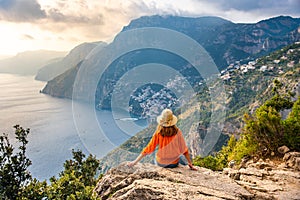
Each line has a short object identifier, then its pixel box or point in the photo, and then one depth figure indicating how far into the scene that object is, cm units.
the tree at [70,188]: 594
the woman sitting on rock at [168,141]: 480
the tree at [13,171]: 841
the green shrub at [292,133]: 755
